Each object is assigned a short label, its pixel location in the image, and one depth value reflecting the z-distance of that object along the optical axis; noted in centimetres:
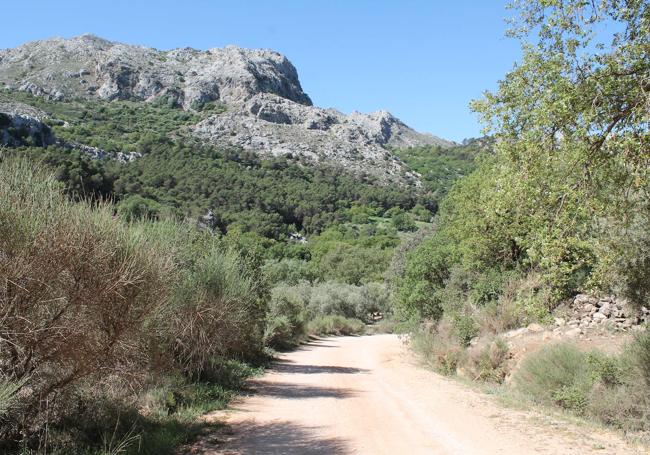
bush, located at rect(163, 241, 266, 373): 1231
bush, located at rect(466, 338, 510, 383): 1581
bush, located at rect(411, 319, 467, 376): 1900
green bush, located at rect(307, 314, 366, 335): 4107
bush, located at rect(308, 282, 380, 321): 4981
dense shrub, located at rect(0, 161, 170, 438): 566
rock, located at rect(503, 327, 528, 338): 1675
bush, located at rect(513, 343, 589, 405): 1152
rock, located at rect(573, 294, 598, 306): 1633
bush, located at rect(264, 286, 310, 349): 2608
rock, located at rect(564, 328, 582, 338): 1487
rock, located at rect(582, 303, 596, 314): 1622
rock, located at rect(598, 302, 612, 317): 1559
